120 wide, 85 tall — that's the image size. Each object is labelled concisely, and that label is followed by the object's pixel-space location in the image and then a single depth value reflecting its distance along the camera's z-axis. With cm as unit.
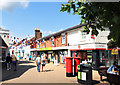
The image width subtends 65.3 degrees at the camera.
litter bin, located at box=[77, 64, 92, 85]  510
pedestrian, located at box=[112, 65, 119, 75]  496
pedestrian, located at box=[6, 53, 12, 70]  920
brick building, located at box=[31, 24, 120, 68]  1049
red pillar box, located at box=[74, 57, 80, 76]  704
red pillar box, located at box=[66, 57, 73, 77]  667
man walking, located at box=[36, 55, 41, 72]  845
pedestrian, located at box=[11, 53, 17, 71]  873
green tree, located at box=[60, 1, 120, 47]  230
